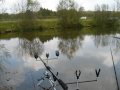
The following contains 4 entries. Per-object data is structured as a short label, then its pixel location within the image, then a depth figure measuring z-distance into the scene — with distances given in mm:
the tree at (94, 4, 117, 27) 22739
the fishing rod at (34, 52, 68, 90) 1577
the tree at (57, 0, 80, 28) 21894
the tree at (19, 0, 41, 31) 20242
